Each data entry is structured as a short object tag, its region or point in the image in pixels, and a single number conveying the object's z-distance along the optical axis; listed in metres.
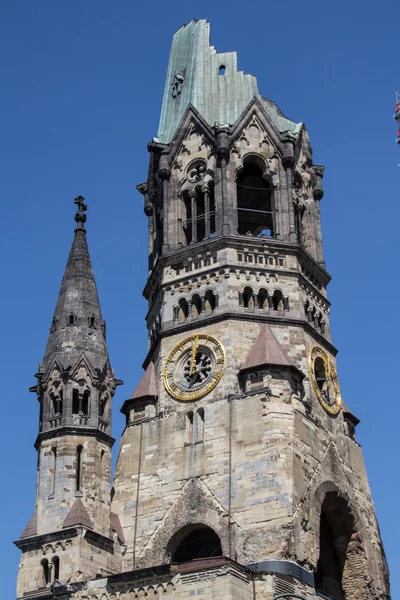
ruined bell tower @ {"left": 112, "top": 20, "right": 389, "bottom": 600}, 47.97
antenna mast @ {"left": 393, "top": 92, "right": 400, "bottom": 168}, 65.34
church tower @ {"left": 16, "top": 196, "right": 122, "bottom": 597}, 46.50
